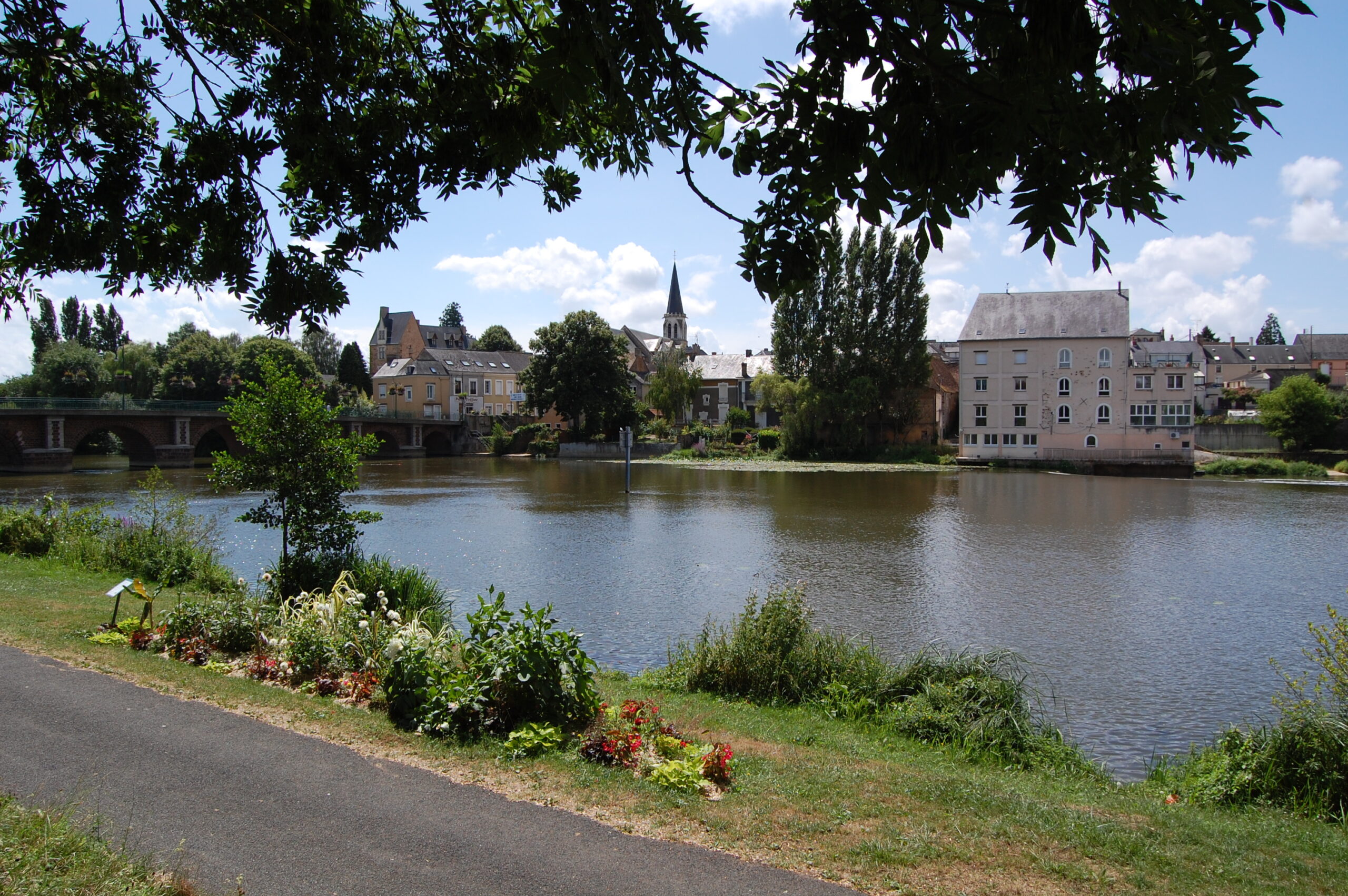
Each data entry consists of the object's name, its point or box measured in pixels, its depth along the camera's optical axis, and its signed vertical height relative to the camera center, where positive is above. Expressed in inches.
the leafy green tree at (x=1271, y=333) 5644.7 +668.4
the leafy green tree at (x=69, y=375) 2834.6 +257.9
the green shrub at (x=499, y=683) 260.4 -78.8
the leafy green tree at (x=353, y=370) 3774.6 +341.8
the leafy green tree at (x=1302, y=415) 2272.4 +41.1
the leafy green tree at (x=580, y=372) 2844.5 +241.8
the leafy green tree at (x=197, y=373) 2923.2 +264.8
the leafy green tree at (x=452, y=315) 5246.1 +812.4
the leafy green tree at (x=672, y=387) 3073.3 +195.5
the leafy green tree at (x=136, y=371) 3053.6 +287.5
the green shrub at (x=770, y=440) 2842.0 -7.8
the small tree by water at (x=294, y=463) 523.8 -11.1
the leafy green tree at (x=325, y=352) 4544.8 +518.7
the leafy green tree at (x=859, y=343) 2566.4 +293.6
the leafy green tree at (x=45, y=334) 3472.0 +527.4
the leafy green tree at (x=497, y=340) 4478.3 +556.1
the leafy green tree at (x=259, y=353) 2933.1 +321.3
